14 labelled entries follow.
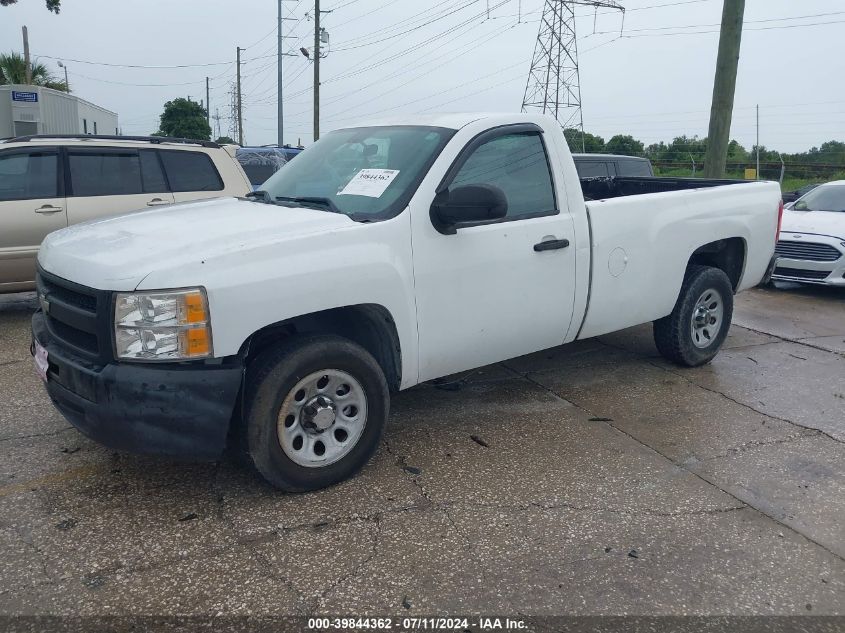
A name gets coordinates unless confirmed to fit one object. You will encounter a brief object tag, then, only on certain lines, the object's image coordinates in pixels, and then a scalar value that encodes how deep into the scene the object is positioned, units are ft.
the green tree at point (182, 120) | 165.17
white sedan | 29.17
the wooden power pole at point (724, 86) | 34.45
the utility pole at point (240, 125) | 215.84
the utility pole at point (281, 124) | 120.44
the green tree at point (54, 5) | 62.75
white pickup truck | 10.22
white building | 72.38
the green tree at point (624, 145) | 118.72
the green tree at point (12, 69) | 108.06
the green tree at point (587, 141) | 117.60
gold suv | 22.56
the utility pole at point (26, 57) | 102.37
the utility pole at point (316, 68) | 106.01
